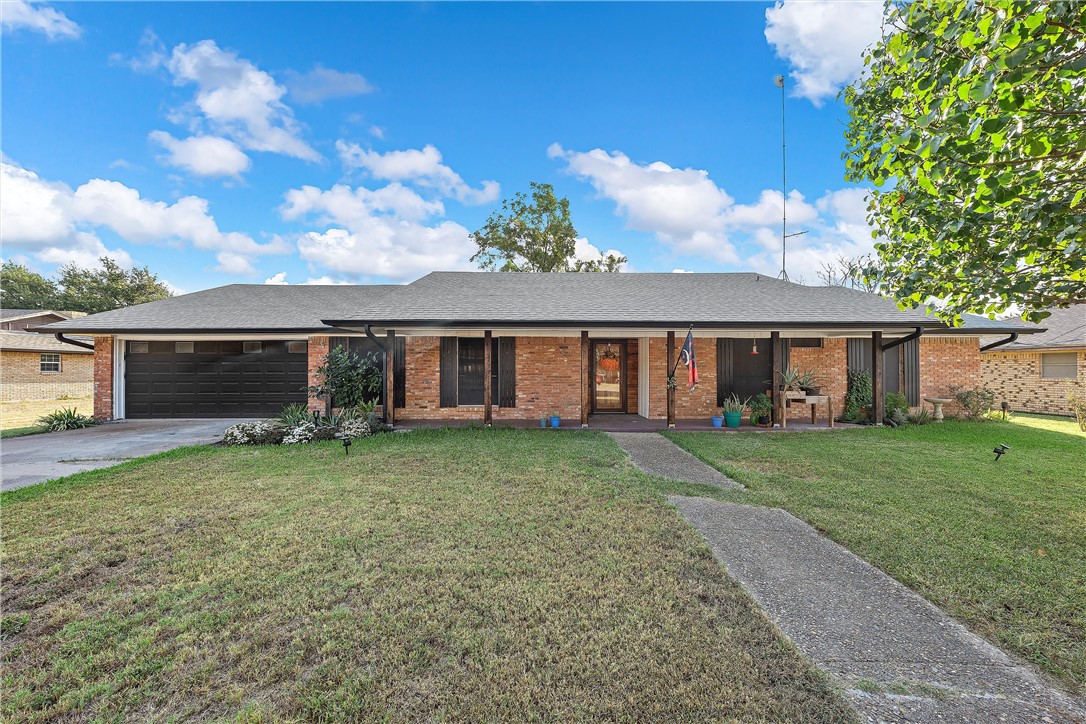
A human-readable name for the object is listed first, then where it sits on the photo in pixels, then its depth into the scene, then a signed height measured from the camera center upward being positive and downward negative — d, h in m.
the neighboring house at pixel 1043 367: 12.45 +0.01
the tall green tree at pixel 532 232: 23.89 +8.09
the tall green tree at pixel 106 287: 31.41 +6.69
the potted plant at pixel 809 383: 10.35 -0.38
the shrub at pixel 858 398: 10.46 -0.77
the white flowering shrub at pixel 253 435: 7.99 -1.27
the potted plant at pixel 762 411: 9.93 -1.03
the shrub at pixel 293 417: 8.65 -0.99
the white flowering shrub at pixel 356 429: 8.50 -1.23
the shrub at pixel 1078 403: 9.73 -0.94
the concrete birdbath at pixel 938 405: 10.47 -0.98
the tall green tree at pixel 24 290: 31.09 +6.36
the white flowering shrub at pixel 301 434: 8.05 -1.27
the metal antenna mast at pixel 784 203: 11.55 +5.53
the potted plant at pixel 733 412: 9.73 -1.04
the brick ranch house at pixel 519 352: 9.77 +0.49
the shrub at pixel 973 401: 10.80 -0.88
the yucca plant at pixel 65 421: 9.59 -1.17
